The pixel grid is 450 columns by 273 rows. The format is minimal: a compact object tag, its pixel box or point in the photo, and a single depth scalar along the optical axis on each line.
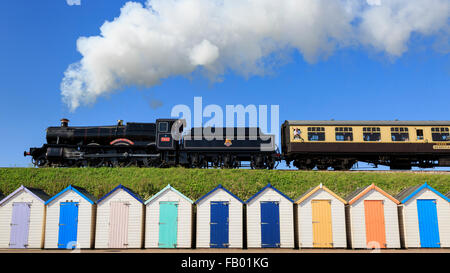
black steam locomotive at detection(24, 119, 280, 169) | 23.52
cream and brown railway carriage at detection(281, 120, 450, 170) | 23.97
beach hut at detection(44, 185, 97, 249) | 13.95
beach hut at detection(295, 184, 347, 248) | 14.02
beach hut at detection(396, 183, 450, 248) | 14.13
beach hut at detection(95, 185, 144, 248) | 13.97
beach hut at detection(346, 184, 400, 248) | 14.05
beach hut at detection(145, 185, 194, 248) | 13.92
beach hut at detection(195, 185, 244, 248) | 13.91
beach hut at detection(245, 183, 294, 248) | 13.98
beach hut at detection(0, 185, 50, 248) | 14.09
